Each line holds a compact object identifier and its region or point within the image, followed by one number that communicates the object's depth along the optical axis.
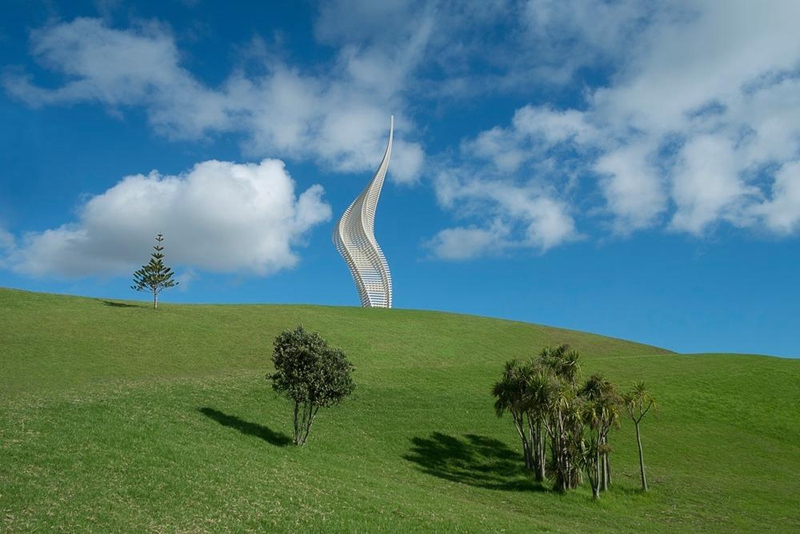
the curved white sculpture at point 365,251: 109.00
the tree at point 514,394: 38.97
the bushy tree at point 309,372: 39.06
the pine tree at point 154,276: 82.12
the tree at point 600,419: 36.28
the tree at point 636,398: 39.78
